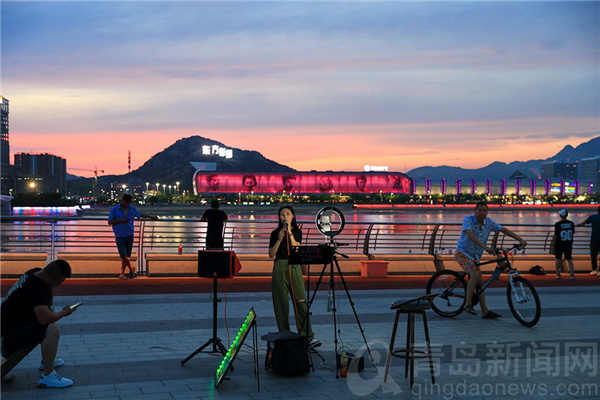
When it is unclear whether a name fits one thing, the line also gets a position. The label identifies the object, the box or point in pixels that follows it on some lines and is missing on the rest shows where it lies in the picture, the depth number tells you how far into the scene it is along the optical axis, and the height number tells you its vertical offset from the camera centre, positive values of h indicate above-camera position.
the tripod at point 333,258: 7.94 -0.74
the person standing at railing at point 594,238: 18.75 -1.13
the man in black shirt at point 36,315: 6.93 -1.24
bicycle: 10.95 -1.63
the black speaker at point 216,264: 8.13 -0.82
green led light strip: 7.01 -1.64
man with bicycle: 11.66 -0.89
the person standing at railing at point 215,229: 11.09 -0.57
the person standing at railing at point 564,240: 18.61 -1.19
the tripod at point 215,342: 8.11 -1.80
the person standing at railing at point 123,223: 16.33 -0.69
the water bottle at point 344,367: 7.68 -1.92
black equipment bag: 7.61 -1.77
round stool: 7.50 -1.28
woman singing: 8.52 -1.01
